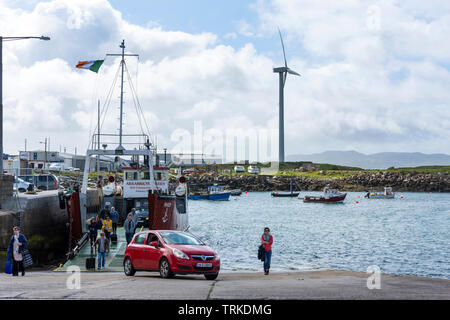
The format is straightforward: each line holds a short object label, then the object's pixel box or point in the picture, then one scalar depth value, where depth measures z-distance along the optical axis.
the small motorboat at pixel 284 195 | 142.89
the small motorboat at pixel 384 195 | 142.62
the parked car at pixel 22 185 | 46.60
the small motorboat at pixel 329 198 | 118.38
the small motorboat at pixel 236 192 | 151.75
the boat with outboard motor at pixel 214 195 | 133.38
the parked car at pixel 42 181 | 54.34
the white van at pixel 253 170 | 193.25
